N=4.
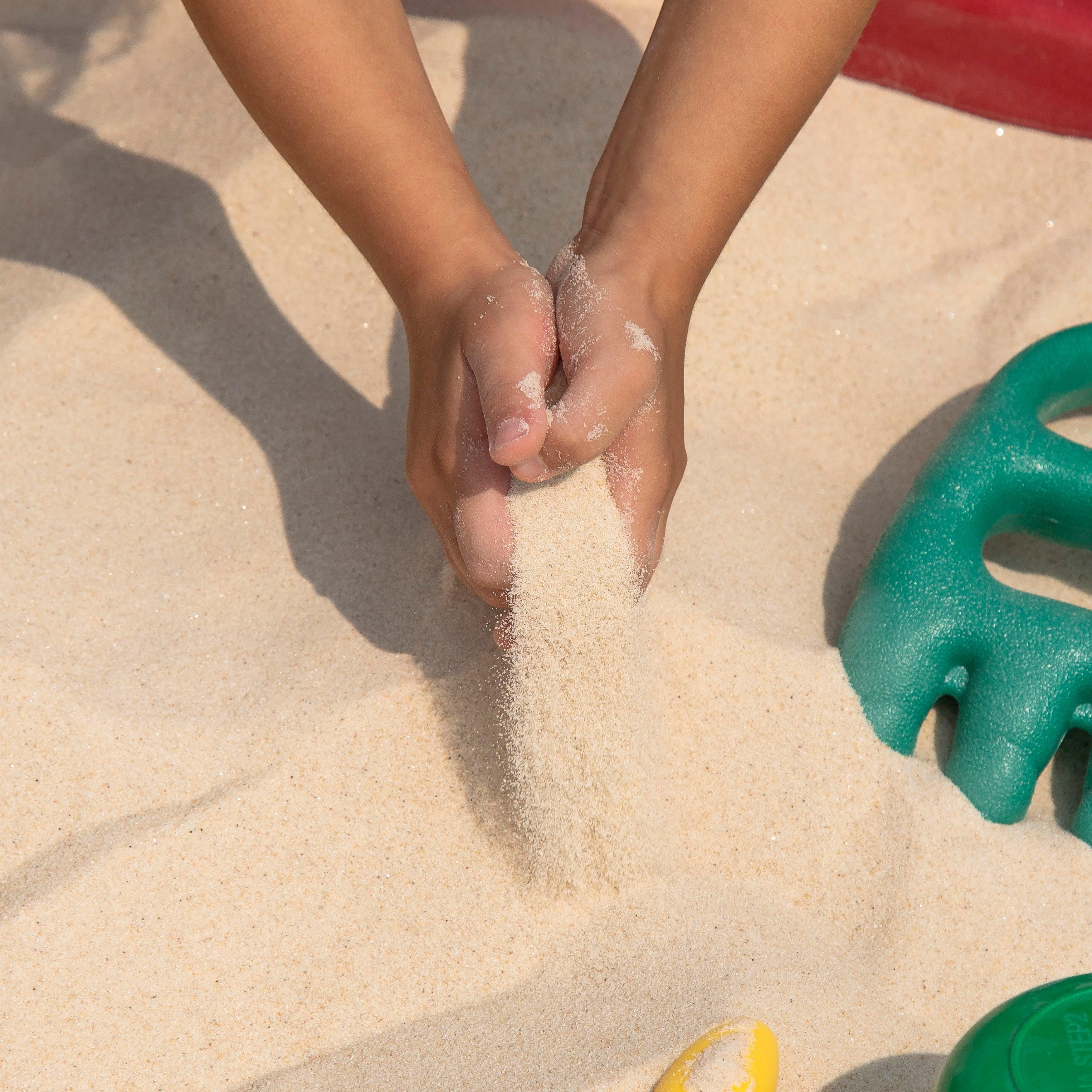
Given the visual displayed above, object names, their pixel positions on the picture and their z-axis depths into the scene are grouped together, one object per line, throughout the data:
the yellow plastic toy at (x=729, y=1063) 1.06
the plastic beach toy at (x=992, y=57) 1.35
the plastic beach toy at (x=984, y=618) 1.15
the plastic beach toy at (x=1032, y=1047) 1.01
